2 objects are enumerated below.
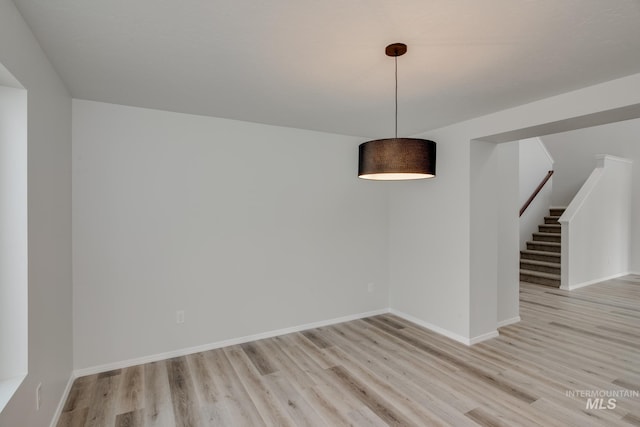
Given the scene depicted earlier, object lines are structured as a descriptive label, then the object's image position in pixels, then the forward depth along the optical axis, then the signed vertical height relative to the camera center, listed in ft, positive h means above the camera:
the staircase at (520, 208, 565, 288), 20.24 -3.17
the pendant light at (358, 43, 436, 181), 7.05 +1.19
